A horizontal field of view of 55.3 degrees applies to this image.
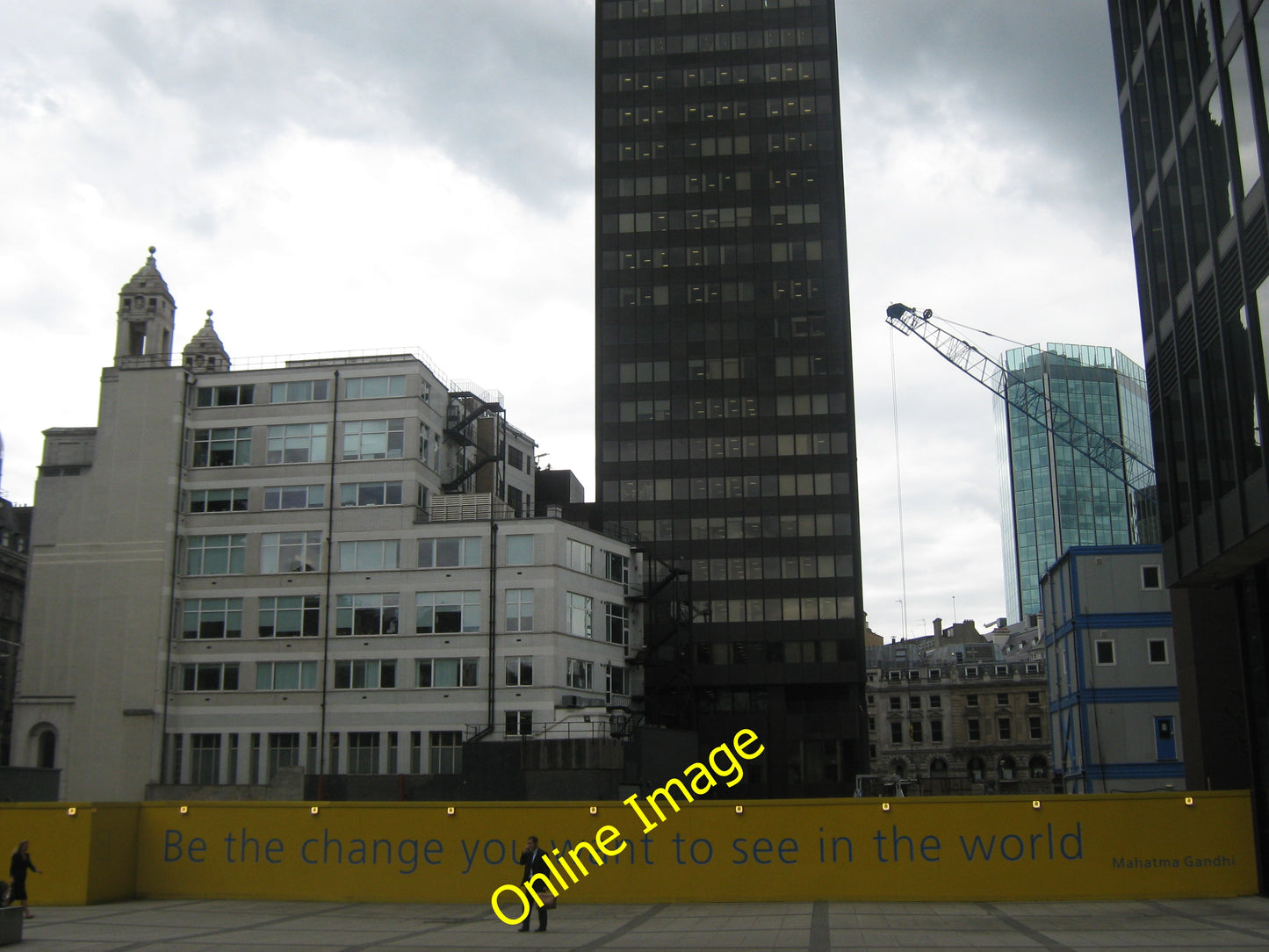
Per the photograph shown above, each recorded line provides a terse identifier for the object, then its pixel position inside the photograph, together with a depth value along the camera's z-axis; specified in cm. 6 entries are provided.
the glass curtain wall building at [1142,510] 9431
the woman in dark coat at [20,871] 2883
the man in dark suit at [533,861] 2827
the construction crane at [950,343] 13475
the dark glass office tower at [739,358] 9706
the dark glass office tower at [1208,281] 3044
